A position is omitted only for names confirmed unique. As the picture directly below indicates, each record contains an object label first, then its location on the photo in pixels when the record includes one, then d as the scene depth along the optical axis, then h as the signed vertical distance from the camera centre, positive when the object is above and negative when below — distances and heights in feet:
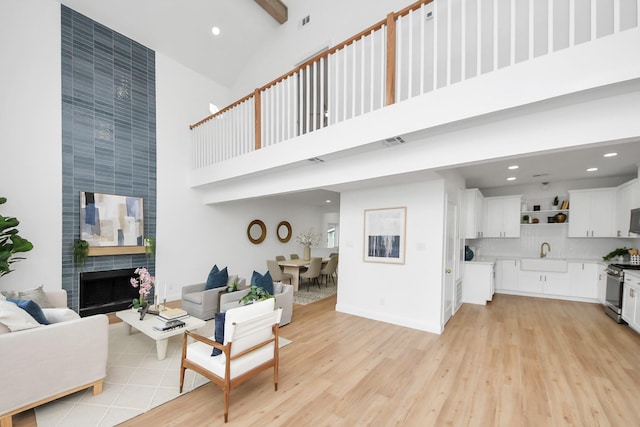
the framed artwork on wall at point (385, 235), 14.49 -1.24
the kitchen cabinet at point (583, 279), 18.31 -4.50
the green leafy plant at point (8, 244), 11.44 -1.56
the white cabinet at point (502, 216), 20.49 -0.22
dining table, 21.12 -4.53
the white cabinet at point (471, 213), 18.20 +0.01
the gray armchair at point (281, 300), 13.57 -4.54
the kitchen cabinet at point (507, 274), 20.59 -4.70
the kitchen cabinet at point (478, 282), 17.89 -4.68
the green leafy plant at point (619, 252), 16.37 -2.33
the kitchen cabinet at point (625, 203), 15.23 +0.65
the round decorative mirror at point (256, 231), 24.52 -1.87
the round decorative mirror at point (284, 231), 27.40 -2.05
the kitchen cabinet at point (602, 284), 16.53 -4.46
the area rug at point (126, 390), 7.13 -5.55
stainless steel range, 14.25 -4.14
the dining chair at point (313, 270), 21.34 -4.62
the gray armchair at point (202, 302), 14.36 -4.94
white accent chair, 7.10 -4.06
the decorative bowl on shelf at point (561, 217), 19.83 -0.24
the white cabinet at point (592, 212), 17.93 +0.14
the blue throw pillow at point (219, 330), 7.70 -3.43
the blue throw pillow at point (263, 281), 13.48 -3.53
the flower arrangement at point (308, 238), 24.59 -2.66
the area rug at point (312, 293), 18.90 -6.34
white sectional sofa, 6.59 -4.08
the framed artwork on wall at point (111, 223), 15.55 -0.78
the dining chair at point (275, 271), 21.24 -4.70
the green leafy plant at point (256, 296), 10.70 -3.38
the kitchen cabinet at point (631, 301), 12.62 -4.25
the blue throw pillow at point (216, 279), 15.33 -3.93
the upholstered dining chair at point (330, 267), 22.90 -4.70
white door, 13.70 -2.65
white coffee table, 9.81 -4.49
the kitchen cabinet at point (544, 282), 19.15 -5.03
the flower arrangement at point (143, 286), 10.92 -3.11
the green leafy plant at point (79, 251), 14.90 -2.28
